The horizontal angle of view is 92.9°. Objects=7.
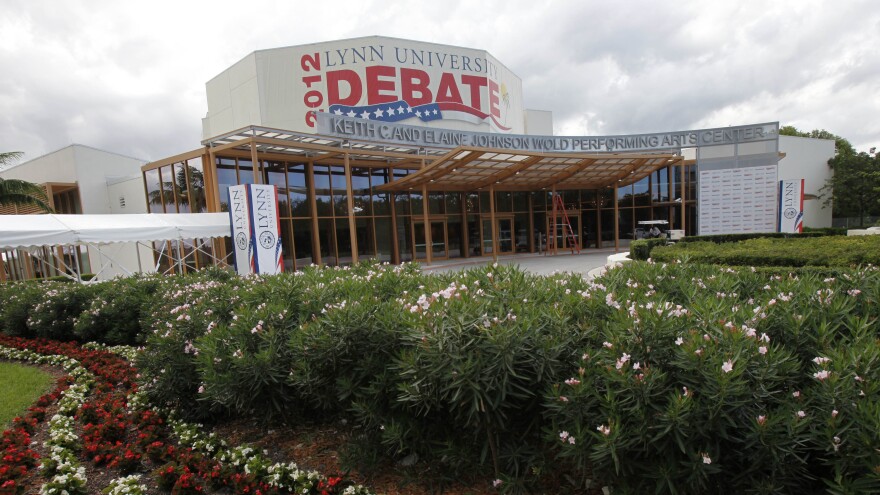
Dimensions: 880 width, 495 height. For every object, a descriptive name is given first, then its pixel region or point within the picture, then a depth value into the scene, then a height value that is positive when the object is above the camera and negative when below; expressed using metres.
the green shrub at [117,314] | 6.92 -1.21
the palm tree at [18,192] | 16.34 +2.18
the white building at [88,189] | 20.08 +2.71
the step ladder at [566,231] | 23.84 -1.01
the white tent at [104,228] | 10.49 +0.36
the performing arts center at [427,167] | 15.92 +2.31
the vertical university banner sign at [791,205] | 17.88 -0.18
